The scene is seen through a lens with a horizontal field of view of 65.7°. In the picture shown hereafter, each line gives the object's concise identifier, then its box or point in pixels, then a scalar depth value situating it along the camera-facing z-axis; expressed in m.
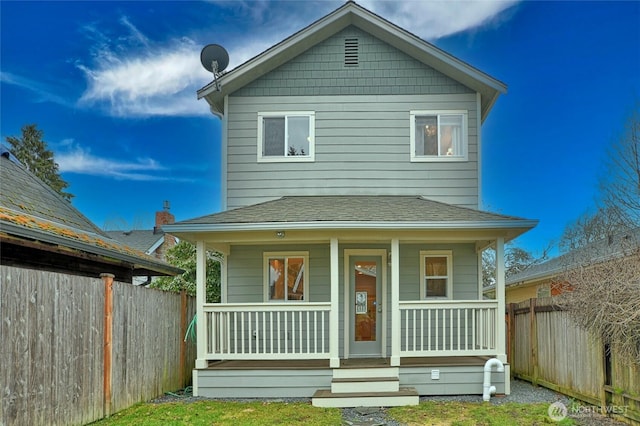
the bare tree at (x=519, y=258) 27.88
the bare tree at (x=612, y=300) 5.46
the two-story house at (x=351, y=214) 8.35
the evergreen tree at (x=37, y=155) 26.62
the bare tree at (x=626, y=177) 15.27
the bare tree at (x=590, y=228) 18.00
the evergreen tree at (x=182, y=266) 15.55
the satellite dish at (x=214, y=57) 10.58
